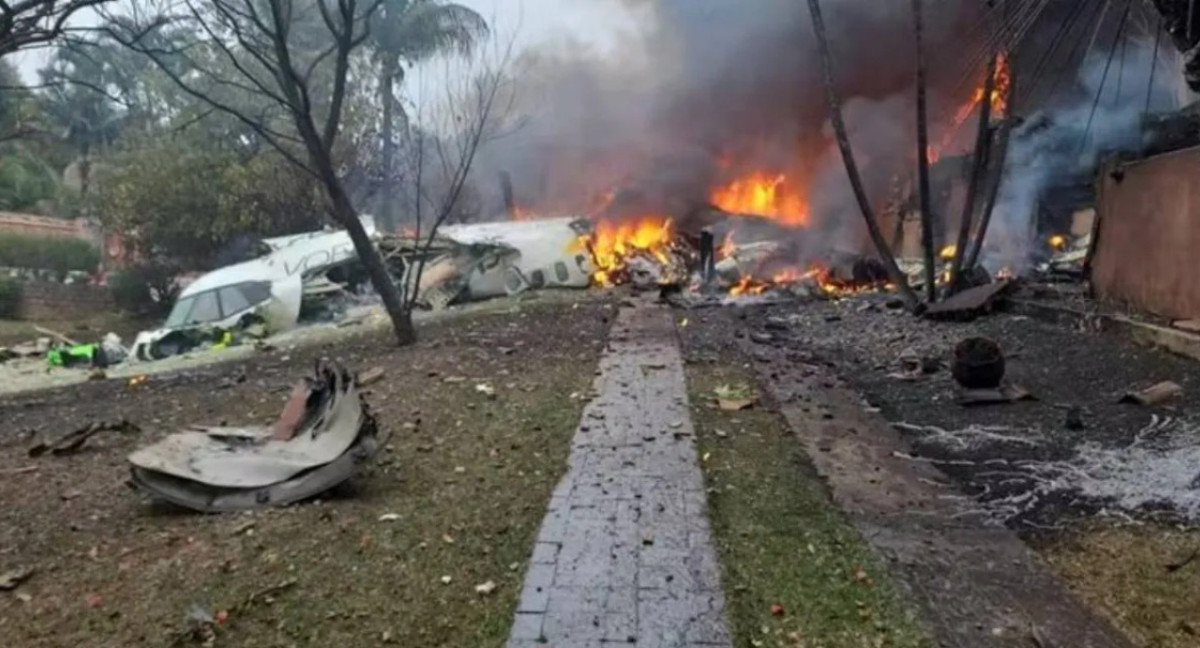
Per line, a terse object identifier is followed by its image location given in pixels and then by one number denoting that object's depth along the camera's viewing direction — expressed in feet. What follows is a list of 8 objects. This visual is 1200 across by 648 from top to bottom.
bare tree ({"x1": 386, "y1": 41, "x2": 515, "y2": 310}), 36.88
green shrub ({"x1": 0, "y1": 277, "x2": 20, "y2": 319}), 68.33
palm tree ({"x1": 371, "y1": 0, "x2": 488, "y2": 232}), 75.85
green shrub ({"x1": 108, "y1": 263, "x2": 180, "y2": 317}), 71.61
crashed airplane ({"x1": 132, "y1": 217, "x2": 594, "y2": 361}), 51.16
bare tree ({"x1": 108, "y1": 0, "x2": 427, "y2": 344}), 29.17
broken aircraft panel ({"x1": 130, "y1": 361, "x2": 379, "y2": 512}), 13.09
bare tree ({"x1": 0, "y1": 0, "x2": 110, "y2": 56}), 23.89
